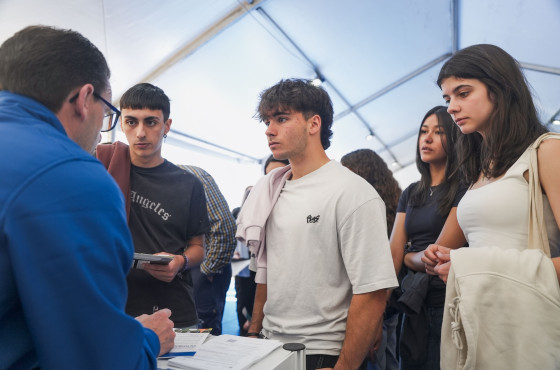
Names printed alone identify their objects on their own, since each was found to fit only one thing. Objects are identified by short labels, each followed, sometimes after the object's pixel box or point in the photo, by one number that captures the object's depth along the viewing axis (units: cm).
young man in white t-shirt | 141
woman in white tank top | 119
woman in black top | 175
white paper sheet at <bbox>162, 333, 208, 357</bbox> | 101
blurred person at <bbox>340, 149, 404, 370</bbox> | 247
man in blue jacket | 65
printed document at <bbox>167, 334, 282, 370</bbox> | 92
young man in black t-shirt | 155
